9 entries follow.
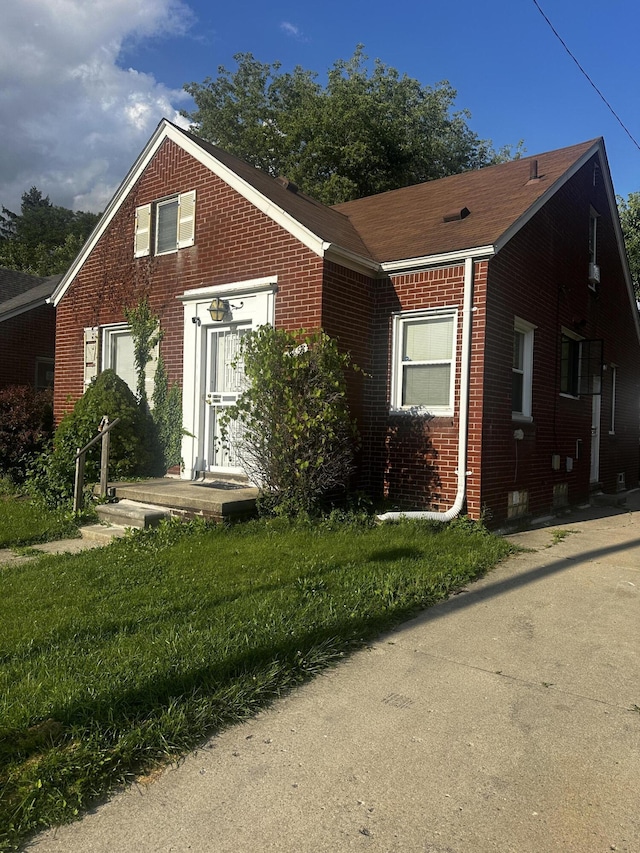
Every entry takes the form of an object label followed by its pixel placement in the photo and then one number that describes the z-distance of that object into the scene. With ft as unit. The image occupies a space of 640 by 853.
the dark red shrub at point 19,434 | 36.88
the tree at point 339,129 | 86.74
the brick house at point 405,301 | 27.22
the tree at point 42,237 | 148.15
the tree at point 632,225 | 69.92
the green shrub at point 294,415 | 23.76
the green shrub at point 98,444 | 29.96
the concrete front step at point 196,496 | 24.12
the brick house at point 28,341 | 53.72
